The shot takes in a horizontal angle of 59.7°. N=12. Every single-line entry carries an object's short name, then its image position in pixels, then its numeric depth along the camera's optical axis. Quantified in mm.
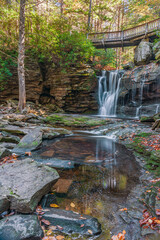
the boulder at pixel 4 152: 3840
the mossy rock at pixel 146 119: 9351
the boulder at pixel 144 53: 14688
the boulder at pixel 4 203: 1962
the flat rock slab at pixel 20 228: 1604
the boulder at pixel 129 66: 16247
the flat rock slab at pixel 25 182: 2033
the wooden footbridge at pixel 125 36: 14978
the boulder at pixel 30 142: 4955
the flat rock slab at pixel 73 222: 1866
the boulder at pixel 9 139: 5506
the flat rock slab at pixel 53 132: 6617
